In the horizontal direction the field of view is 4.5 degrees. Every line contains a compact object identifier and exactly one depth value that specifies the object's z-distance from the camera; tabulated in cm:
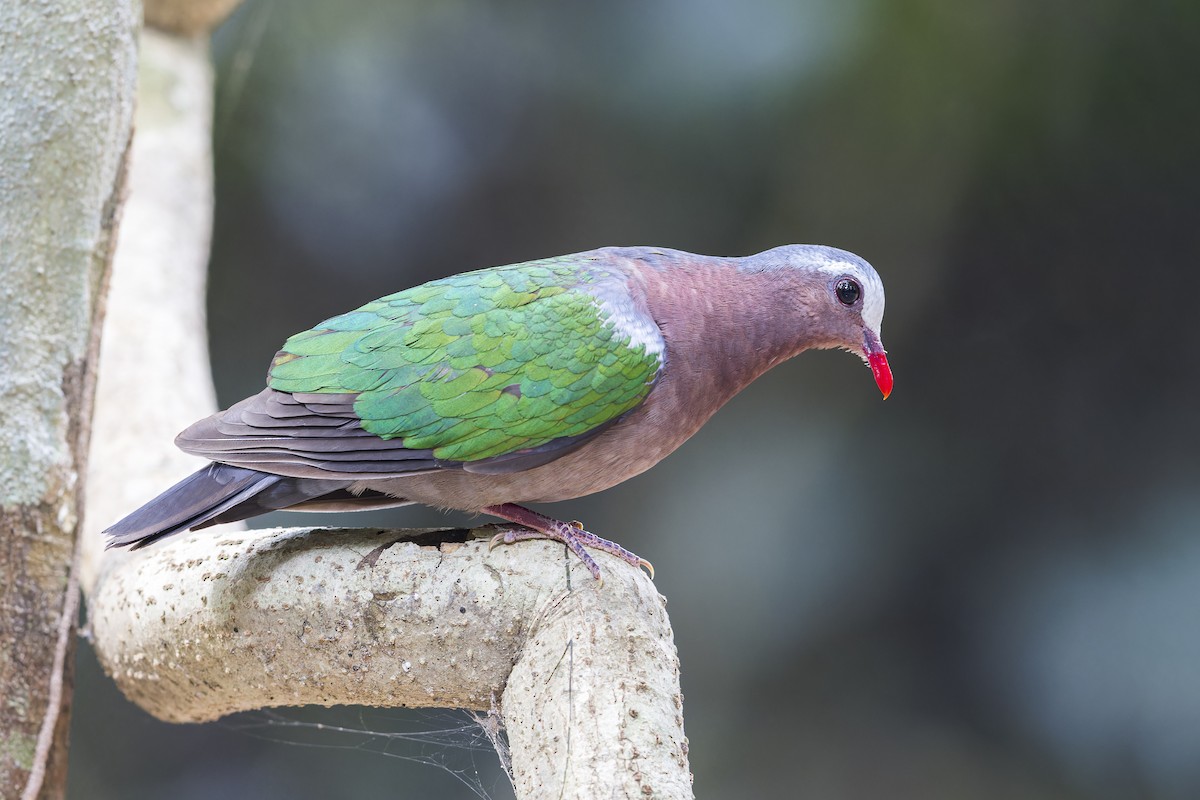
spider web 465
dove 462
